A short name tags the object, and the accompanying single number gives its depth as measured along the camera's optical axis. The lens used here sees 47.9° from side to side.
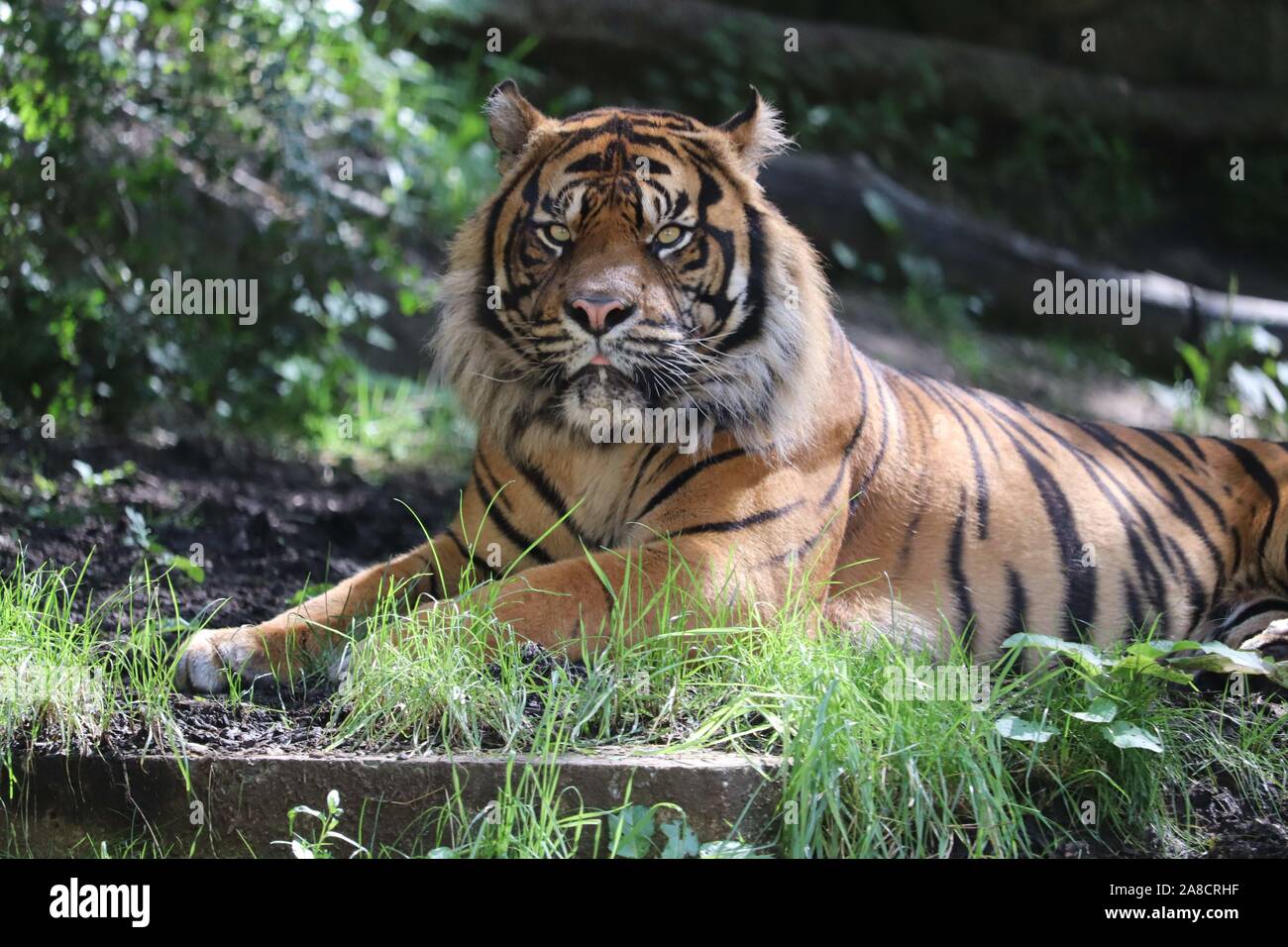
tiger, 3.89
